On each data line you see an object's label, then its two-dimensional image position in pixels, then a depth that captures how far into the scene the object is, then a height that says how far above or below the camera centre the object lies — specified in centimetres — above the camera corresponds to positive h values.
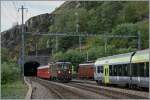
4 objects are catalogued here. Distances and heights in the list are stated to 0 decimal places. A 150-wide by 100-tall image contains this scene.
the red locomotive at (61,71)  5938 -286
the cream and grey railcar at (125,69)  3120 -169
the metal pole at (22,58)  6431 -165
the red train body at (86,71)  6556 -335
